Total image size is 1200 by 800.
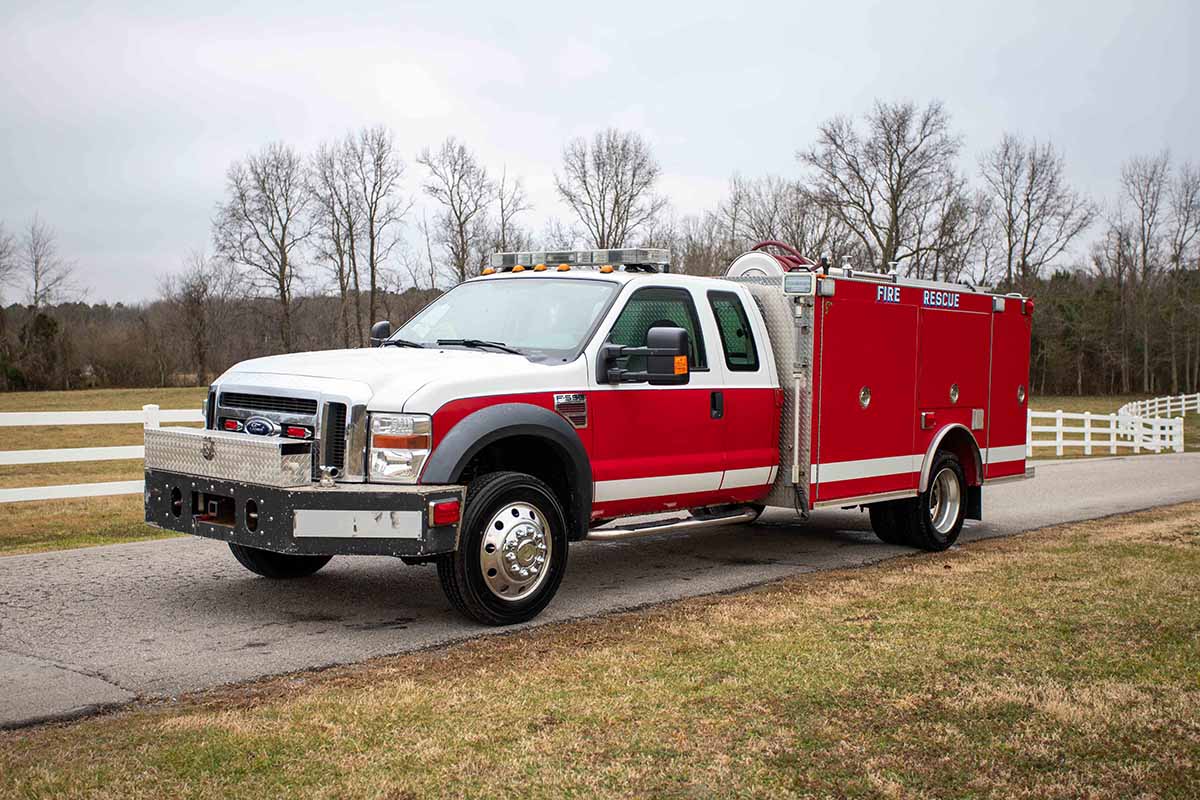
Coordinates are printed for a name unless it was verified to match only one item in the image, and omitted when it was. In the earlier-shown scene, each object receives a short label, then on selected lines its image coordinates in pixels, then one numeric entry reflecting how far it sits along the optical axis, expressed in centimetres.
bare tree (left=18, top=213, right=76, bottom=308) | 6250
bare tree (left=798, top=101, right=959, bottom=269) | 4972
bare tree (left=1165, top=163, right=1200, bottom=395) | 6512
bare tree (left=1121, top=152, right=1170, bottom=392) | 6731
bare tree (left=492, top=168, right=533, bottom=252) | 5110
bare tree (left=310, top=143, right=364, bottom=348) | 5600
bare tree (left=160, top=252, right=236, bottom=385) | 5956
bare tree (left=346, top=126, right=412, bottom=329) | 5631
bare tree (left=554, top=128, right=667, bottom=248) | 5281
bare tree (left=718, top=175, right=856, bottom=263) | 4934
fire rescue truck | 648
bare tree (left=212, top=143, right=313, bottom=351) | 5753
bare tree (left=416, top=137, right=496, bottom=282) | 5209
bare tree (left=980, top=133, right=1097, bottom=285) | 6050
